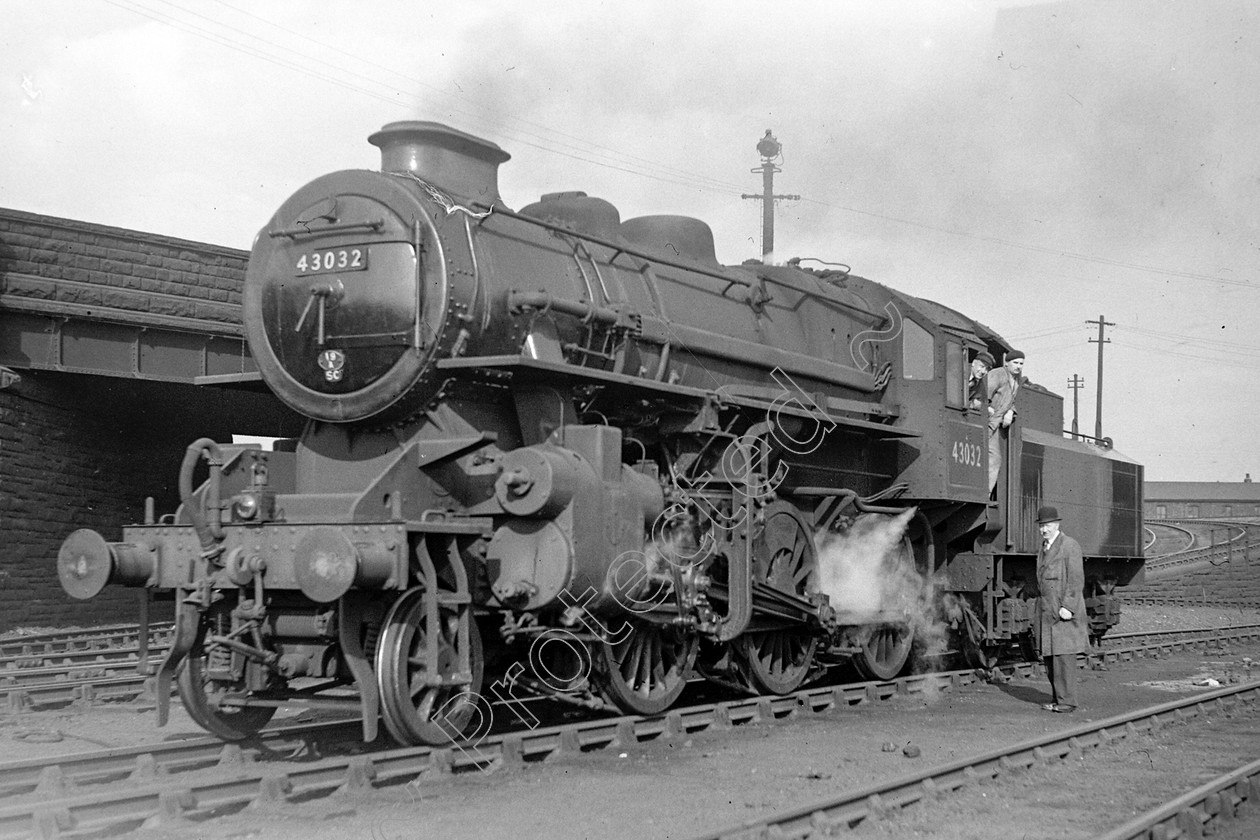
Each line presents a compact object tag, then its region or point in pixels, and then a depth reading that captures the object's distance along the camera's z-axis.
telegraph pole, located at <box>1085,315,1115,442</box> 50.83
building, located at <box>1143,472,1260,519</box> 67.38
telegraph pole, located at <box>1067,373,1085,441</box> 64.94
